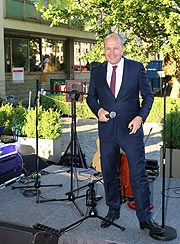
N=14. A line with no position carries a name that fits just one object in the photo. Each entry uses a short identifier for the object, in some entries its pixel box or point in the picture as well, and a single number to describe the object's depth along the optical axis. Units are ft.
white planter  20.44
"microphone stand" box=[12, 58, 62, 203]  13.84
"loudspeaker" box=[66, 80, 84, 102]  12.64
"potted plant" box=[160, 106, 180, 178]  17.24
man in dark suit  10.36
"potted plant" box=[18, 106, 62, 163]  20.45
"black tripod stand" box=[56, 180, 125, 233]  11.56
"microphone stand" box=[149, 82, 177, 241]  10.40
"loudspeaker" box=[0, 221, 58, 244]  7.63
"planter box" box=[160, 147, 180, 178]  17.21
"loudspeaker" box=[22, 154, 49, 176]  17.82
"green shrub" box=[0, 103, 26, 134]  21.68
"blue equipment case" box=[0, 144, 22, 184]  15.83
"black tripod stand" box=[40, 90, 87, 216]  12.65
